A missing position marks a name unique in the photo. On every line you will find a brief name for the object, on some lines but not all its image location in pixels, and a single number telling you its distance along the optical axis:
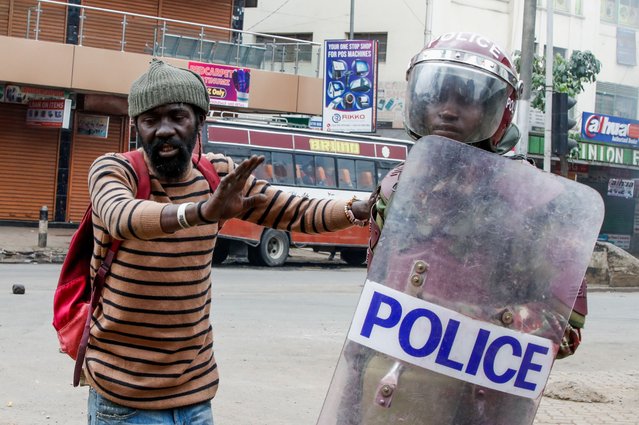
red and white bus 20.72
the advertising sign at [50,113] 23.83
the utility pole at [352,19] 31.94
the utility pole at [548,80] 18.28
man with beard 3.08
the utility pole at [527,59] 15.84
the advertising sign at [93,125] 25.97
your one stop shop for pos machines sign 26.34
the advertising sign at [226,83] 24.78
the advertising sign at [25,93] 24.05
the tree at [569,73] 29.17
